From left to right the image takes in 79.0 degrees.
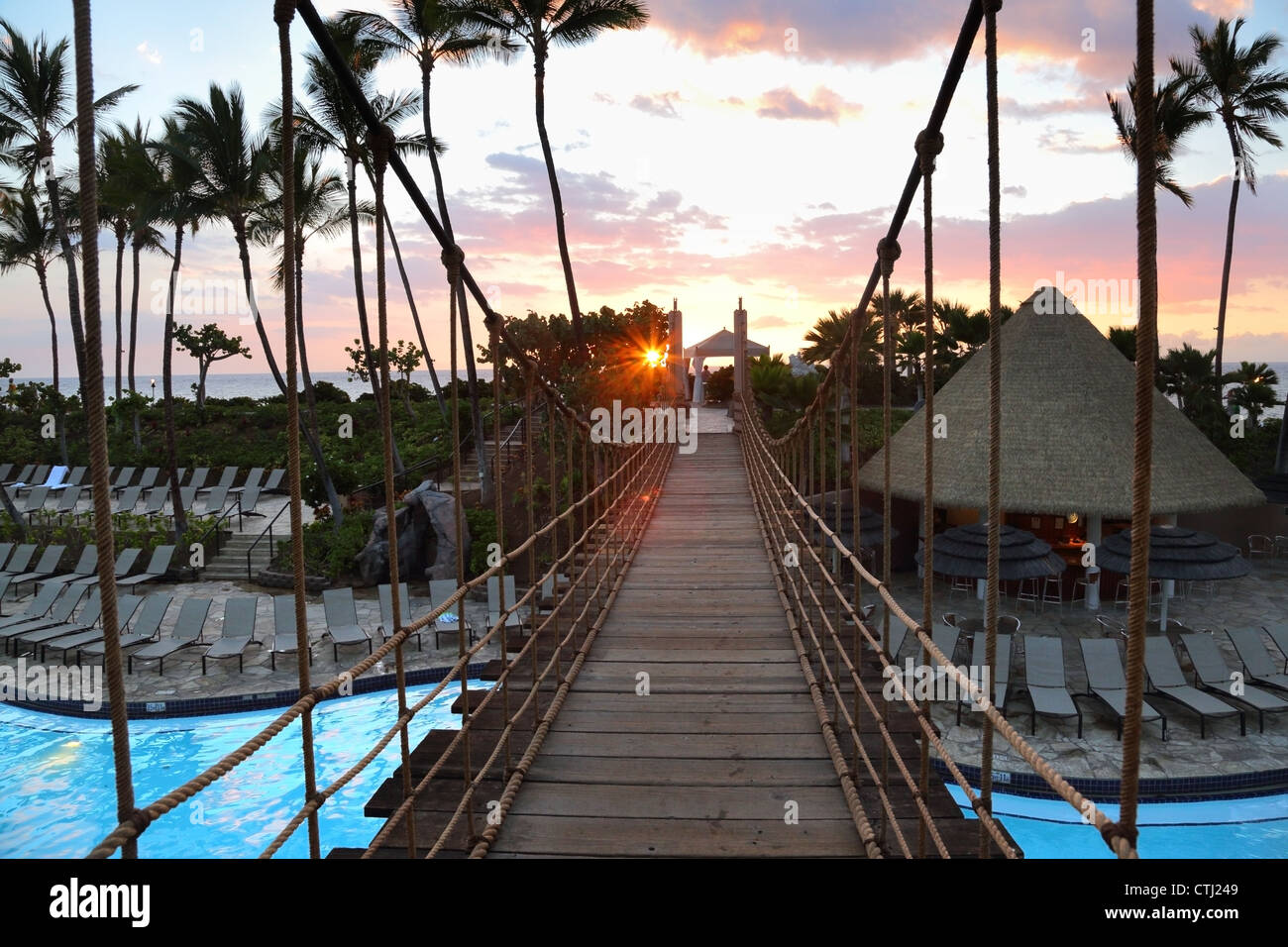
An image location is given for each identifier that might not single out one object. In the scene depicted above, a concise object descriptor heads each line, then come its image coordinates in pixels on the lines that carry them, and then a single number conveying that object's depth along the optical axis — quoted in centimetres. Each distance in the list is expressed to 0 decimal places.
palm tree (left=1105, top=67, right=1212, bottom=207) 1873
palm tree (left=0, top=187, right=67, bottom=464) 2088
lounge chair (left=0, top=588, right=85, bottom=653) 981
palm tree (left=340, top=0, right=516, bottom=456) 1434
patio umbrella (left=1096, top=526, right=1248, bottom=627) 933
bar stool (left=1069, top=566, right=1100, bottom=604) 1189
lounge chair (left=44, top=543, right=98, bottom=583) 1260
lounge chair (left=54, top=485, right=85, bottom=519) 1802
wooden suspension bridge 159
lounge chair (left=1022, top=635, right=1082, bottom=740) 718
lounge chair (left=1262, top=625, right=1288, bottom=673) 836
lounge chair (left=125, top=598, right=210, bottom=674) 924
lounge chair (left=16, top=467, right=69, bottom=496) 2006
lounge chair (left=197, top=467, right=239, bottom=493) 1780
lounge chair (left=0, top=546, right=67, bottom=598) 1281
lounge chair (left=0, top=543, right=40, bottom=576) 1286
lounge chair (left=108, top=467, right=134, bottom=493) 1961
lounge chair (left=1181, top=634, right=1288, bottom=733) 727
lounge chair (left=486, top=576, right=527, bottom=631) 1046
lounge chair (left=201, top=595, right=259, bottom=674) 909
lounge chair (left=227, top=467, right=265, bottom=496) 1797
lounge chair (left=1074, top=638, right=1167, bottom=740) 723
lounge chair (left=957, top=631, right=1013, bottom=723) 758
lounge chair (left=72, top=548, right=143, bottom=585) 1246
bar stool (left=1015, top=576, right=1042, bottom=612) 1215
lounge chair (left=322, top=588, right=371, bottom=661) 943
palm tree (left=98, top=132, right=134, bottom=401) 1381
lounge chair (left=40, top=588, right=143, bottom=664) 924
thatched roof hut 1292
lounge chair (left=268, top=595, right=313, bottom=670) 938
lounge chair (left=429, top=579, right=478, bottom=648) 998
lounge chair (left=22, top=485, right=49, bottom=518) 1759
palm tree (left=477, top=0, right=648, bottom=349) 1455
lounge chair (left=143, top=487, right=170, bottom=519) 1681
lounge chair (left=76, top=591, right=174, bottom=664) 924
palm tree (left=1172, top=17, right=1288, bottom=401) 1883
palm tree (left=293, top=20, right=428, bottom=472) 1430
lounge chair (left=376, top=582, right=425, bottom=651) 1021
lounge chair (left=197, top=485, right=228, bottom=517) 1700
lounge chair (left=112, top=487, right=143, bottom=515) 1689
